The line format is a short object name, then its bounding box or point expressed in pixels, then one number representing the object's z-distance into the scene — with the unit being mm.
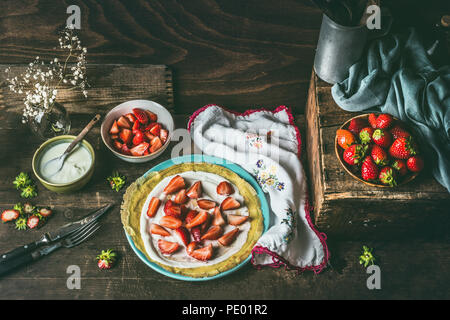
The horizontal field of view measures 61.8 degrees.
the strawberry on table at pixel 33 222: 1108
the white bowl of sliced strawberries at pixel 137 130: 1163
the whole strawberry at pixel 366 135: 951
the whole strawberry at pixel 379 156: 925
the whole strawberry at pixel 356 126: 990
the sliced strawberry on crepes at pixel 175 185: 1130
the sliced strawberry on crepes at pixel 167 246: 1059
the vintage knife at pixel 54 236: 1051
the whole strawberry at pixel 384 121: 967
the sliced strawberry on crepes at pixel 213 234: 1065
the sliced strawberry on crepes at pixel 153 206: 1102
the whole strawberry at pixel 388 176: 916
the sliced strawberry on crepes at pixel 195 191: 1123
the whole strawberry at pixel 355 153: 938
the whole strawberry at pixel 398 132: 947
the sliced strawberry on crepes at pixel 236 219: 1085
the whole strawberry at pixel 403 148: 920
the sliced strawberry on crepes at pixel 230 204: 1105
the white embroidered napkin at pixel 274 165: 1060
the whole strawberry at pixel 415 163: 921
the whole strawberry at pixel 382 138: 942
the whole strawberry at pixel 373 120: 994
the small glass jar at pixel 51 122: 1168
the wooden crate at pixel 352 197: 948
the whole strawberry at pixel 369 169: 926
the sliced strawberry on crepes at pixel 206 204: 1112
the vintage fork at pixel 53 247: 1046
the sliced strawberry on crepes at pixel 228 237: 1060
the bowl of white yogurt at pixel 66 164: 1113
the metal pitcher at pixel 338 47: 930
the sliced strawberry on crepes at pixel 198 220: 1079
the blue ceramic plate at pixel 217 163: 1026
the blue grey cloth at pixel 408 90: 950
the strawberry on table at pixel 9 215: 1115
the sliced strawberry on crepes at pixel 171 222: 1076
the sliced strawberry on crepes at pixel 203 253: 1041
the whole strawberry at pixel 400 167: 932
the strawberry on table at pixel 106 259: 1064
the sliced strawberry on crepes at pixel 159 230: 1077
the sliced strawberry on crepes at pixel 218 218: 1087
